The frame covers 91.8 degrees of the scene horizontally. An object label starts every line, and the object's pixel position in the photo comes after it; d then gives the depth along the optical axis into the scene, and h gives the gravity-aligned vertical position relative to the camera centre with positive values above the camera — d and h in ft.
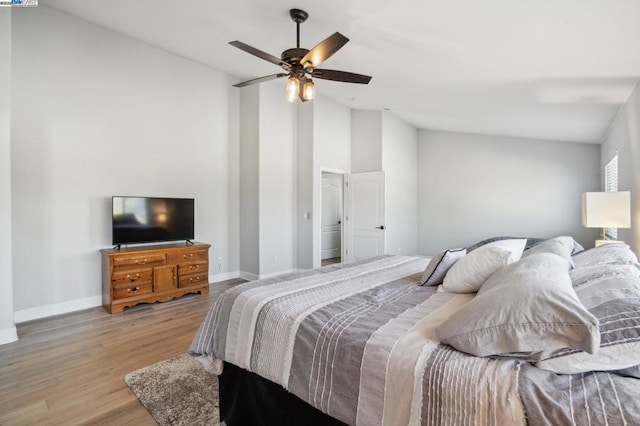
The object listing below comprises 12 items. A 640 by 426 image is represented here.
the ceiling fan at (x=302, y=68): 8.32 +4.14
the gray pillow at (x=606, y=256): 5.23 -0.86
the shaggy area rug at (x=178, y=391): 6.12 -3.98
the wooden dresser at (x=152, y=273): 11.94 -2.56
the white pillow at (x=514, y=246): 5.95 -0.75
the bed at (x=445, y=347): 2.96 -1.65
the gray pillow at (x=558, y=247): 5.94 -0.80
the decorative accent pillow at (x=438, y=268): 6.57 -1.24
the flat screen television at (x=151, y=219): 12.72 -0.33
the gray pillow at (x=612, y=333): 2.98 -1.23
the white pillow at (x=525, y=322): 3.02 -1.18
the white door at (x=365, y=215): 19.54 -0.33
